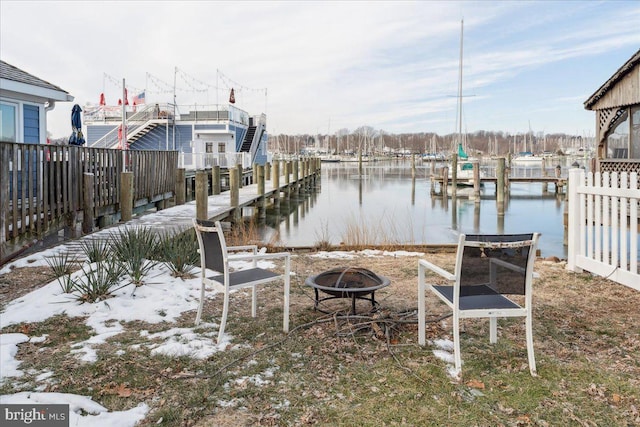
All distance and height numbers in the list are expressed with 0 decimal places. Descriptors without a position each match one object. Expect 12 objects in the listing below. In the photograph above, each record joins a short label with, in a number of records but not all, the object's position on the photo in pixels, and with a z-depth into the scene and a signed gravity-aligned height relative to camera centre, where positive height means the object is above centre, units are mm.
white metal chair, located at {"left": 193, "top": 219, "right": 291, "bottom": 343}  4855 -795
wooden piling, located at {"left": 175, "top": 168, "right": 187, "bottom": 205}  19453 +56
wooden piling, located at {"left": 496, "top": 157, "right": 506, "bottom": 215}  27236 +193
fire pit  5172 -995
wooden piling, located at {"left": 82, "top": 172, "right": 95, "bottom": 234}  11680 -338
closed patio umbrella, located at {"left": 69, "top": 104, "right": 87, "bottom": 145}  18094 +2179
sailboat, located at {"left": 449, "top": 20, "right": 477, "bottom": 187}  39938 +1909
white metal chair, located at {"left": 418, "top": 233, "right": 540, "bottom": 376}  4172 -747
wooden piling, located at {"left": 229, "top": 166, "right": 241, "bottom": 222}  18747 -176
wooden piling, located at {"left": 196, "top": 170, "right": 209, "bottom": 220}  14219 -292
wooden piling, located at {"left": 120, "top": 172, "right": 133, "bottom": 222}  13195 -185
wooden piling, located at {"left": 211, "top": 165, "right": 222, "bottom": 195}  24469 +326
